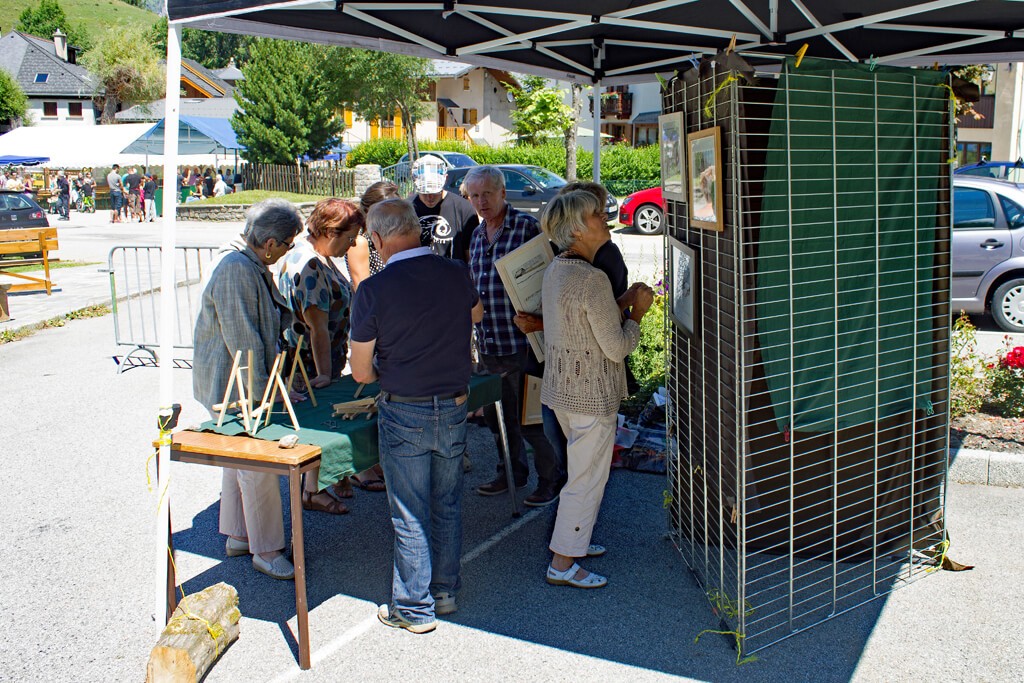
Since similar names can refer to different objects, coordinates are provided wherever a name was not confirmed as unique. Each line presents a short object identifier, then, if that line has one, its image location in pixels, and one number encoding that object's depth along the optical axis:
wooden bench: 13.53
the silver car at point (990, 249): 9.51
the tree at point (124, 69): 58.59
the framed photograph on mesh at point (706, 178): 3.46
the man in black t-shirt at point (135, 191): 31.36
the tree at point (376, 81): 39.41
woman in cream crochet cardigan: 3.86
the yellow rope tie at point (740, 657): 3.53
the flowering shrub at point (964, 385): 5.99
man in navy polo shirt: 3.59
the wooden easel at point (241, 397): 3.64
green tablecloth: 3.61
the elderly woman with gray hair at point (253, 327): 3.96
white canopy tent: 37.44
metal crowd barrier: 9.12
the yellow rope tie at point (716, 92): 3.33
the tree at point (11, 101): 55.47
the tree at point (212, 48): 126.93
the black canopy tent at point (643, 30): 4.75
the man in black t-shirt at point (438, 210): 5.75
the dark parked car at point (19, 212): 18.53
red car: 20.50
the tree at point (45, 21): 107.19
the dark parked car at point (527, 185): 21.59
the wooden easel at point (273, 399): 3.66
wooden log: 3.32
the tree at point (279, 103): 36.72
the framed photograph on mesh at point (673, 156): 3.88
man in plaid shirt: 4.95
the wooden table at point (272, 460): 3.39
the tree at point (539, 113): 35.34
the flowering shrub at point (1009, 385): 5.93
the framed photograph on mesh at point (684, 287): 3.96
